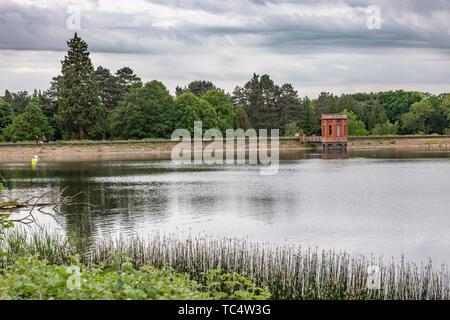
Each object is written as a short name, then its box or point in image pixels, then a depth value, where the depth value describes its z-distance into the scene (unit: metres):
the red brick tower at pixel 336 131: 107.69
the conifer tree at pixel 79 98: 96.06
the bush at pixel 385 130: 119.06
